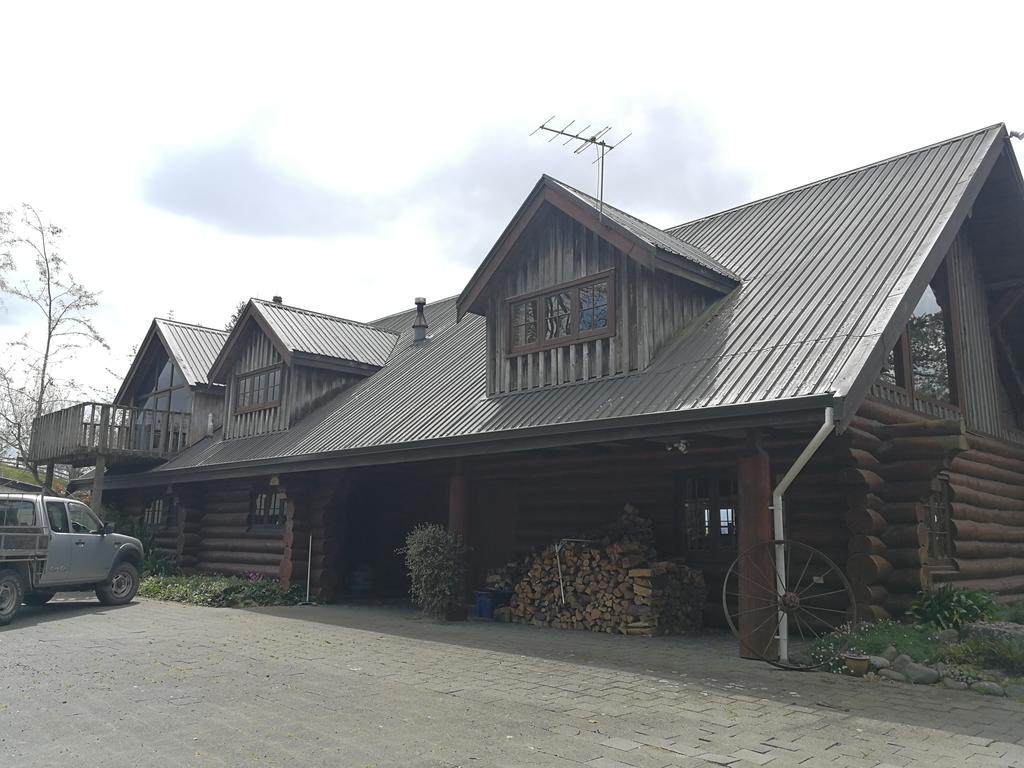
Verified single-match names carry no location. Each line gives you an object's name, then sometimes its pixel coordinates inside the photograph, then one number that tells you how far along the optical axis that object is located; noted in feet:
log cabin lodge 34.68
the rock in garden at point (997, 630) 29.58
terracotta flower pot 28.50
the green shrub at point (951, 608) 33.47
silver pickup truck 45.09
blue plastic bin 48.29
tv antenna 47.42
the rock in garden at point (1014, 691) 25.82
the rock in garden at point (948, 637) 30.66
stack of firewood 40.14
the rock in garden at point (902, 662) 28.14
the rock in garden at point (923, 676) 27.40
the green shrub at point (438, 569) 45.47
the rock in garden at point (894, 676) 27.71
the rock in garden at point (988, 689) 25.91
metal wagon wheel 29.55
